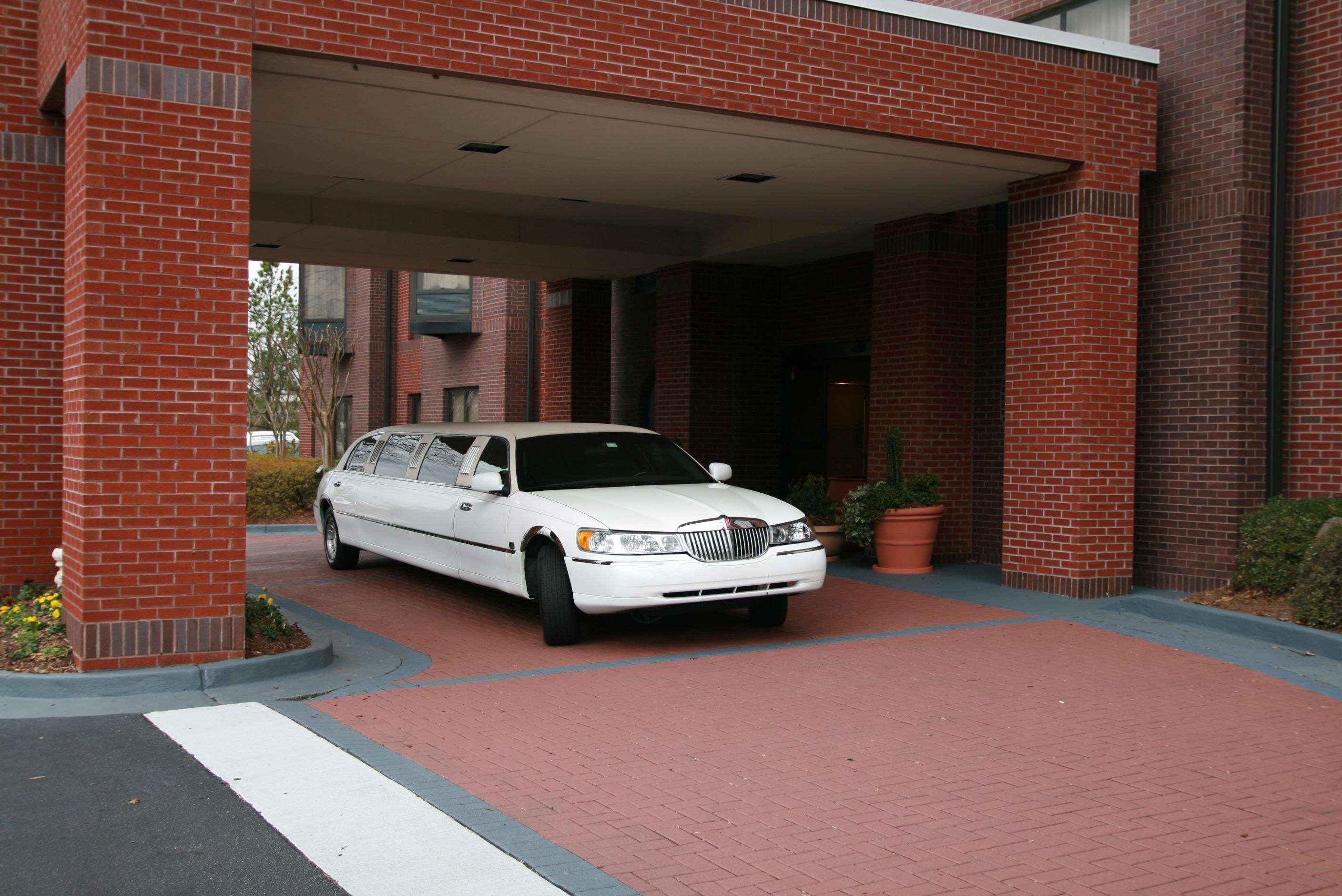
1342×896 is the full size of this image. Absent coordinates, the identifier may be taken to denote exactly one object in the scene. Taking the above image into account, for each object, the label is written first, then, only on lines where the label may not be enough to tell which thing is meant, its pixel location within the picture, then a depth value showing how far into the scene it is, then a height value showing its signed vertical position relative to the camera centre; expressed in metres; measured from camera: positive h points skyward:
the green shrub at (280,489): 19.88 -1.00
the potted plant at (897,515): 12.69 -0.85
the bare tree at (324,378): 25.46 +1.20
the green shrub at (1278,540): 9.73 -0.84
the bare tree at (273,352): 26.80 +1.71
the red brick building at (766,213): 7.52 +2.13
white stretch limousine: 8.41 -0.69
